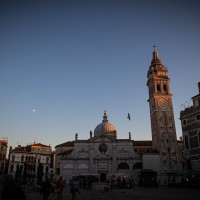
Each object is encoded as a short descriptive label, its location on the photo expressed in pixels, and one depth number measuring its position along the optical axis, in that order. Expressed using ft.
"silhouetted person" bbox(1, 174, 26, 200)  14.43
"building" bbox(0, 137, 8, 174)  202.53
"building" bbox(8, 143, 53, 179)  204.33
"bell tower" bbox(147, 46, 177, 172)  146.82
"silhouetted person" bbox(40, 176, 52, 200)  40.42
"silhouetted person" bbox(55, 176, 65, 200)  45.68
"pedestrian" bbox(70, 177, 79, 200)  43.21
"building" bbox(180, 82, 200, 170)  114.11
